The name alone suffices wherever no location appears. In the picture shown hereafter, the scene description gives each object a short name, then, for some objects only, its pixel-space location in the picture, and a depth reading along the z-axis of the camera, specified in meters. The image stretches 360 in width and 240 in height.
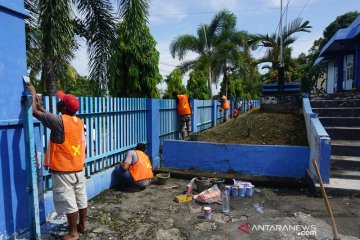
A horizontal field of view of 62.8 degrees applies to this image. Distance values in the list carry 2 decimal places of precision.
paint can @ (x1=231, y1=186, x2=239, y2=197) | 5.23
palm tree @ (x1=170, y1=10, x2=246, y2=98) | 19.28
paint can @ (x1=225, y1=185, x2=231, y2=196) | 5.26
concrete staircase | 5.34
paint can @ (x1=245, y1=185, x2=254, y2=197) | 5.23
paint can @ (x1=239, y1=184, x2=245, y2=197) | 5.21
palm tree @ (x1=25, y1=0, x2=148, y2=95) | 5.74
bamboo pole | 3.15
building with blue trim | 13.63
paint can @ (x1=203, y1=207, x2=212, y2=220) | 4.19
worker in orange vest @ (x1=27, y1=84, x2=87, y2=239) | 3.33
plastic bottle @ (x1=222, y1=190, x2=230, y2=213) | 4.50
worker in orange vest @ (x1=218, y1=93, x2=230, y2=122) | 14.77
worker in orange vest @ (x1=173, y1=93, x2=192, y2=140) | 8.67
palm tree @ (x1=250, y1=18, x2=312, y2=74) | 17.90
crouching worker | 5.28
